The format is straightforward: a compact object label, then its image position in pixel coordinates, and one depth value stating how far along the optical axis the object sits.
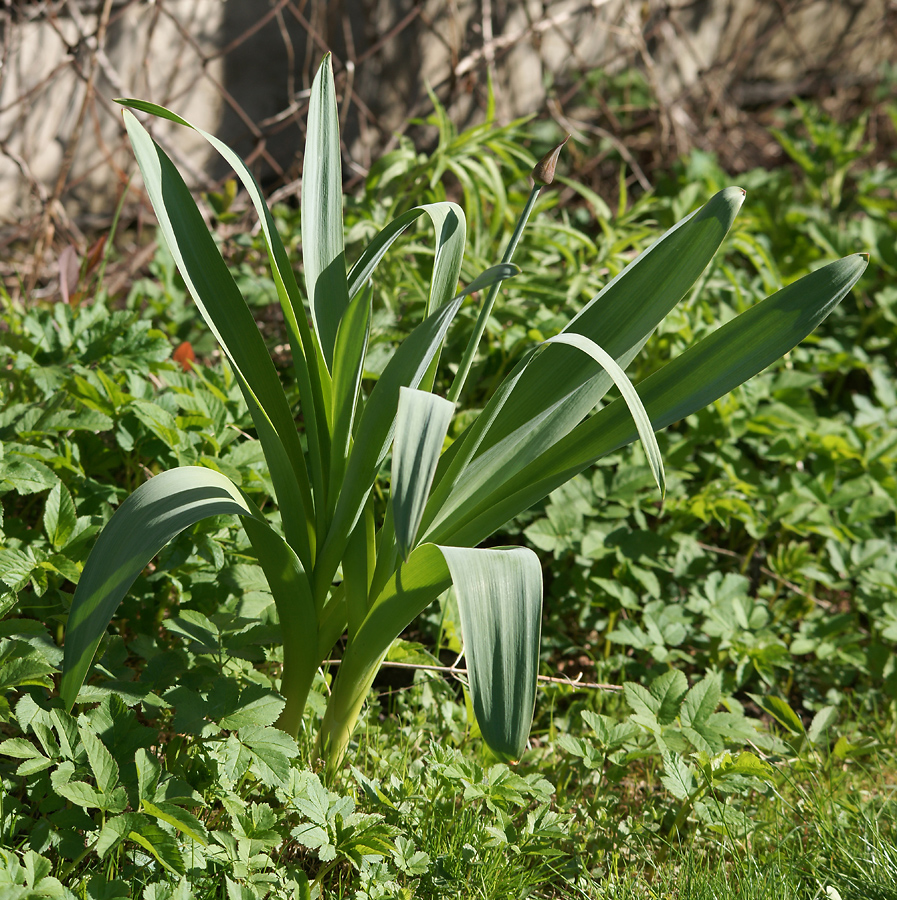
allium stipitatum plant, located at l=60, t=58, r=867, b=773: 2.56
